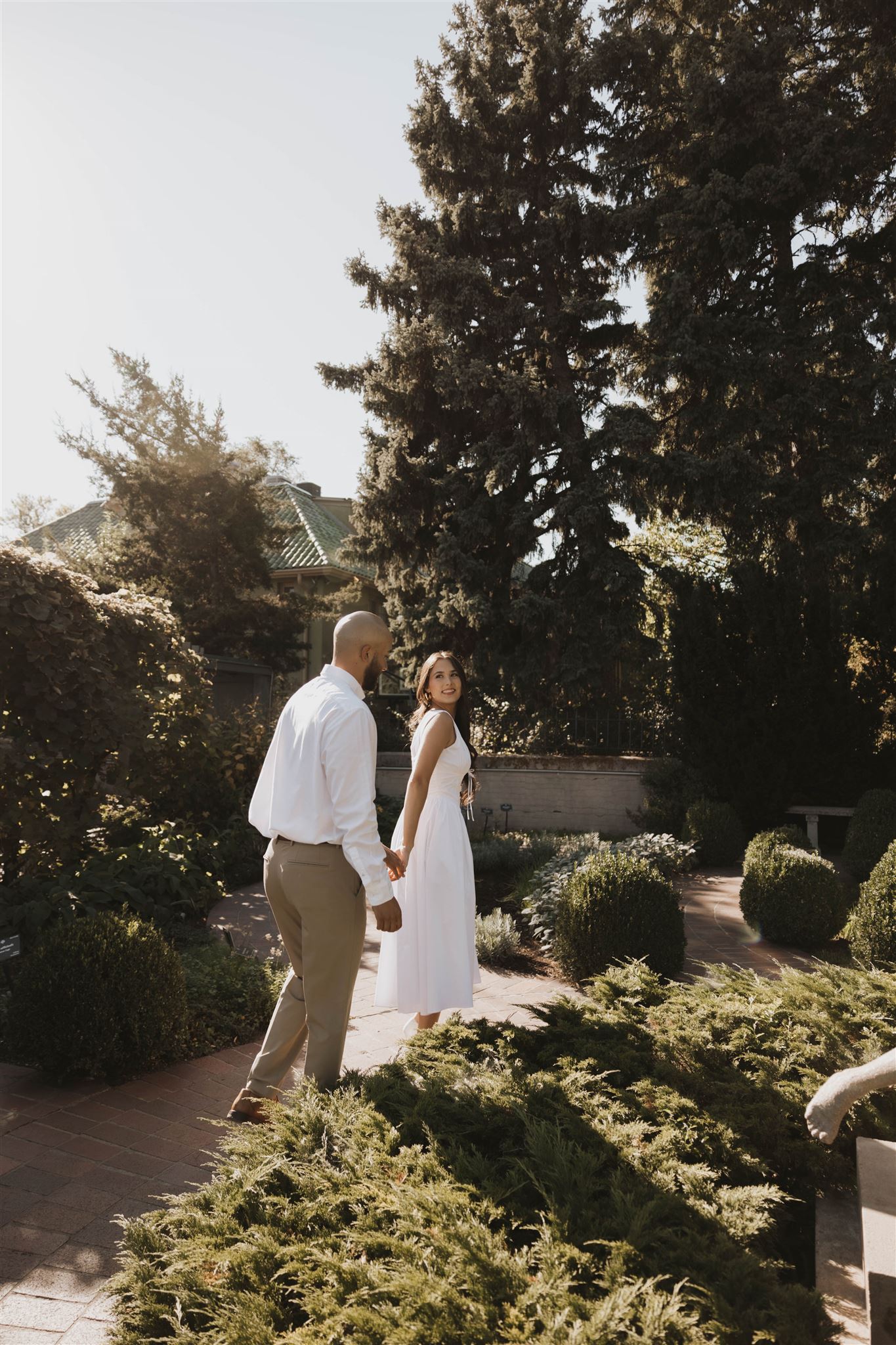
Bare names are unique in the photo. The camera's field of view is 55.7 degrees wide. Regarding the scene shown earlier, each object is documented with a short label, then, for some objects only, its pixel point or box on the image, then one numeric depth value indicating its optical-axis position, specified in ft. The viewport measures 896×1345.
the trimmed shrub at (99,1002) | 13.04
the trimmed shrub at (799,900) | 22.20
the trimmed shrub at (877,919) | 18.78
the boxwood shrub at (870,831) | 28.81
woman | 14.21
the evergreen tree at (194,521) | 59.26
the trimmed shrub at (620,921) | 18.39
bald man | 10.25
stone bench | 35.24
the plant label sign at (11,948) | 14.17
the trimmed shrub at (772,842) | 24.32
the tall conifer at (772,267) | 44.52
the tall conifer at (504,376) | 47.34
